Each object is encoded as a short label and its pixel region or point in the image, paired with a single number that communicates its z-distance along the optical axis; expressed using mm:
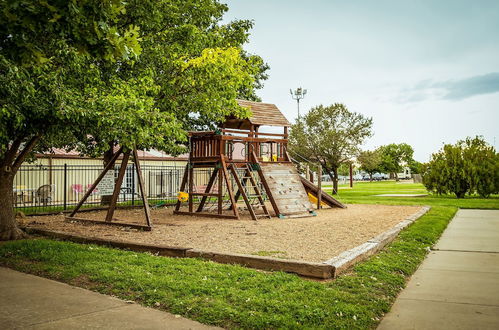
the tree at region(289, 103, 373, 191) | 31438
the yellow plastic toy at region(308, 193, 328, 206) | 19219
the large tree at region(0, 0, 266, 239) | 4750
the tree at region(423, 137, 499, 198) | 24766
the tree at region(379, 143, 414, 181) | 105000
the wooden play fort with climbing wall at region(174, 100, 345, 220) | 14555
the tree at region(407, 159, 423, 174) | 121125
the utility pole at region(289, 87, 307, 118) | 36000
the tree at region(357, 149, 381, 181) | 32062
